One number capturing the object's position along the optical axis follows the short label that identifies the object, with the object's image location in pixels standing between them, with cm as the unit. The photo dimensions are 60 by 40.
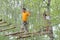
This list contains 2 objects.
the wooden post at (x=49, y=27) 1240
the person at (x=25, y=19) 1141
